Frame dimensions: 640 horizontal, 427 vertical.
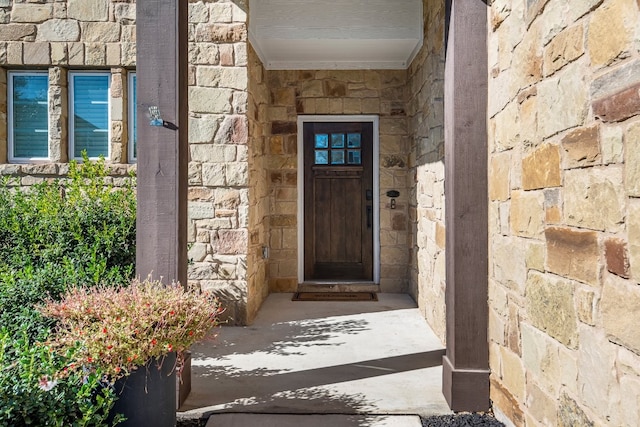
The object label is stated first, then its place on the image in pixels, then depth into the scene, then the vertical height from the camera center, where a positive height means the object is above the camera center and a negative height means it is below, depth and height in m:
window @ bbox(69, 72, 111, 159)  4.40 +0.83
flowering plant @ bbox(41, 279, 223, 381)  1.77 -0.45
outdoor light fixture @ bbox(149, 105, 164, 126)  2.26 +0.42
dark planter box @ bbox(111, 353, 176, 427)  1.86 -0.73
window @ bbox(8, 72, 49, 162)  4.39 +0.80
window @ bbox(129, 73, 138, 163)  4.33 +0.82
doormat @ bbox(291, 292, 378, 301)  4.92 -0.92
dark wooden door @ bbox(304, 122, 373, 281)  5.46 +0.07
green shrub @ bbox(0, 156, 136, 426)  1.69 -0.34
